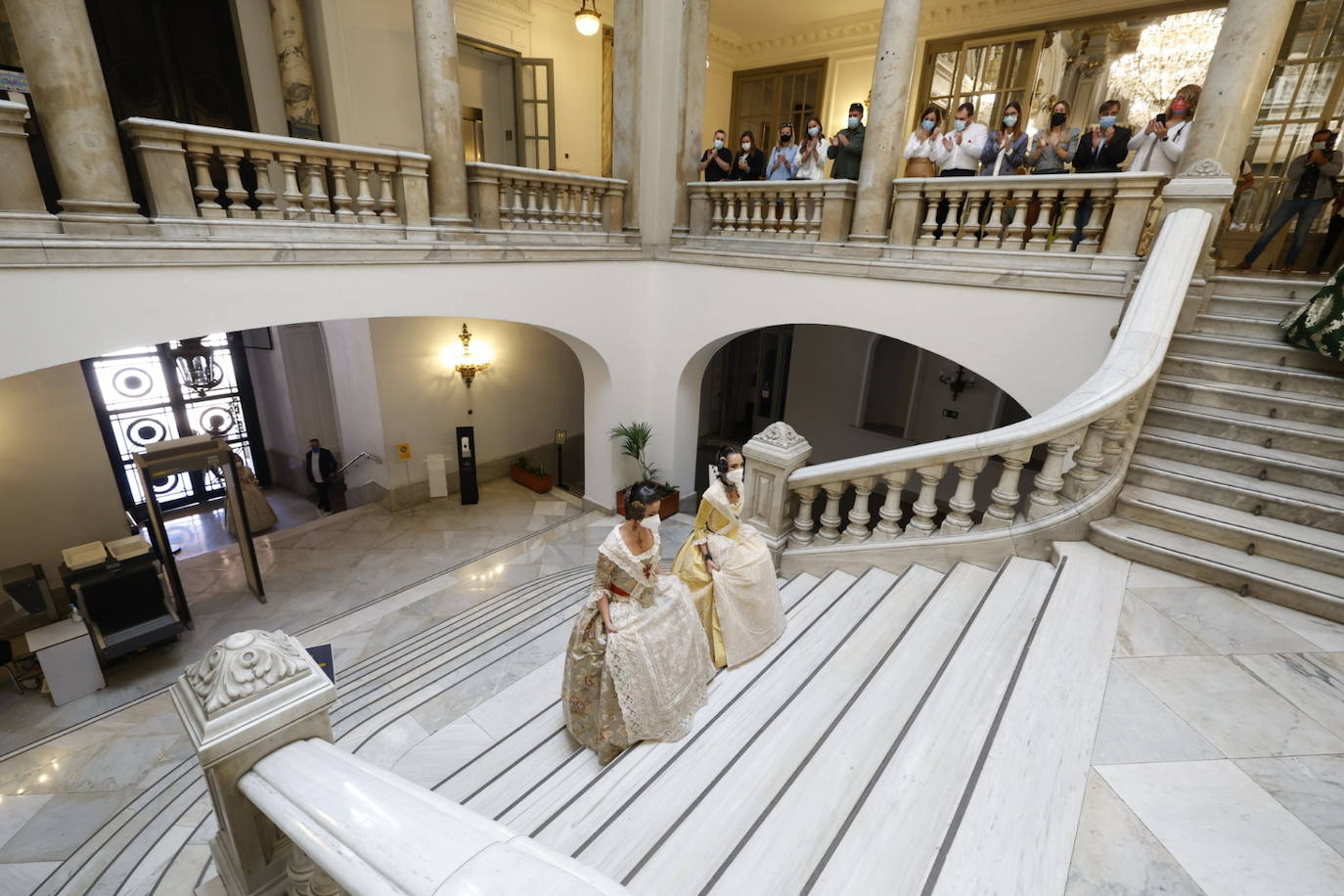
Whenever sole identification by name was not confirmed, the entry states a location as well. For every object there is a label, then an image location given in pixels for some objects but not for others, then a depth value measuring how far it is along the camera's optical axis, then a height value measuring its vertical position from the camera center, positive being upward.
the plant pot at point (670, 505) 9.31 -4.01
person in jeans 5.79 +0.69
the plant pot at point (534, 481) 10.90 -4.41
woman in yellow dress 4.14 -2.25
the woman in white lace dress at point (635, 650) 3.51 -2.37
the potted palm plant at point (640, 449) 9.08 -3.14
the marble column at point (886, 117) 6.13 +1.25
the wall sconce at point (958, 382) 10.96 -2.36
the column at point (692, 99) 7.76 +1.68
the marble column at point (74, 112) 4.04 +0.60
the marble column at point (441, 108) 5.96 +1.10
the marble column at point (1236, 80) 4.62 +1.34
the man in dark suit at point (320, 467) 10.18 -4.04
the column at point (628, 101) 7.69 +1.62
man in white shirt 6.10 +0.96
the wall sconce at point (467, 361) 10.20 -2.25
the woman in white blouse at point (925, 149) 6.34 +0.96
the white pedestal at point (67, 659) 5.69 -4.12
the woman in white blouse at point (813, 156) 7.20 +0.96
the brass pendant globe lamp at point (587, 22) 8.27 +2.68
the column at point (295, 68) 7.54 +1.76
